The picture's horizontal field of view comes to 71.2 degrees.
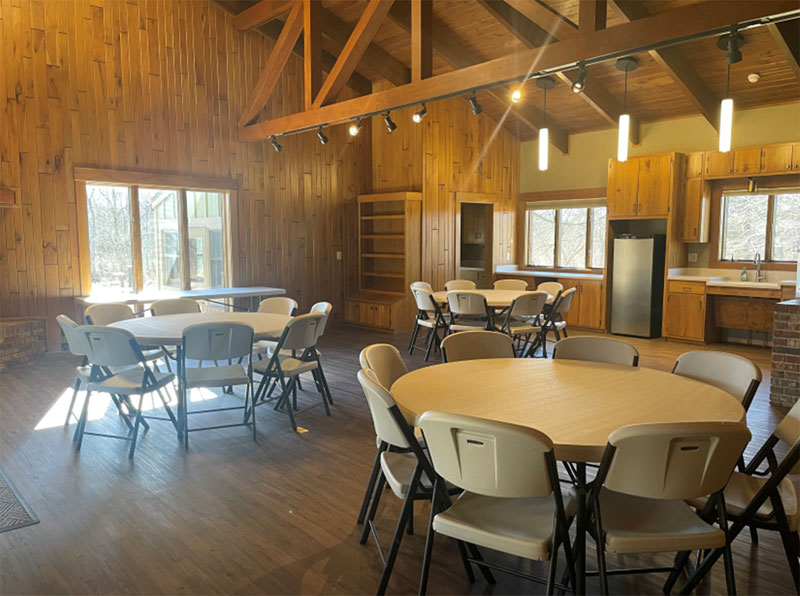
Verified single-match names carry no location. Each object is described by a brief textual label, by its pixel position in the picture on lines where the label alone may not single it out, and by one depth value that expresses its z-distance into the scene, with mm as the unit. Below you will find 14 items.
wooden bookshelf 8383
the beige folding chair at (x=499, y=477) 1742
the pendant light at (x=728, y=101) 3573
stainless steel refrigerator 7742
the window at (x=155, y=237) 6992
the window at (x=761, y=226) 7117
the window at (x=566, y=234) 9000
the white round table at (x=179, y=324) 3854
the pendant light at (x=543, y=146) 5059
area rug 2789
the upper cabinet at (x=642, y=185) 7551
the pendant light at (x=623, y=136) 4357
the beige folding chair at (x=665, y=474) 1710
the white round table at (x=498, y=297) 5895
